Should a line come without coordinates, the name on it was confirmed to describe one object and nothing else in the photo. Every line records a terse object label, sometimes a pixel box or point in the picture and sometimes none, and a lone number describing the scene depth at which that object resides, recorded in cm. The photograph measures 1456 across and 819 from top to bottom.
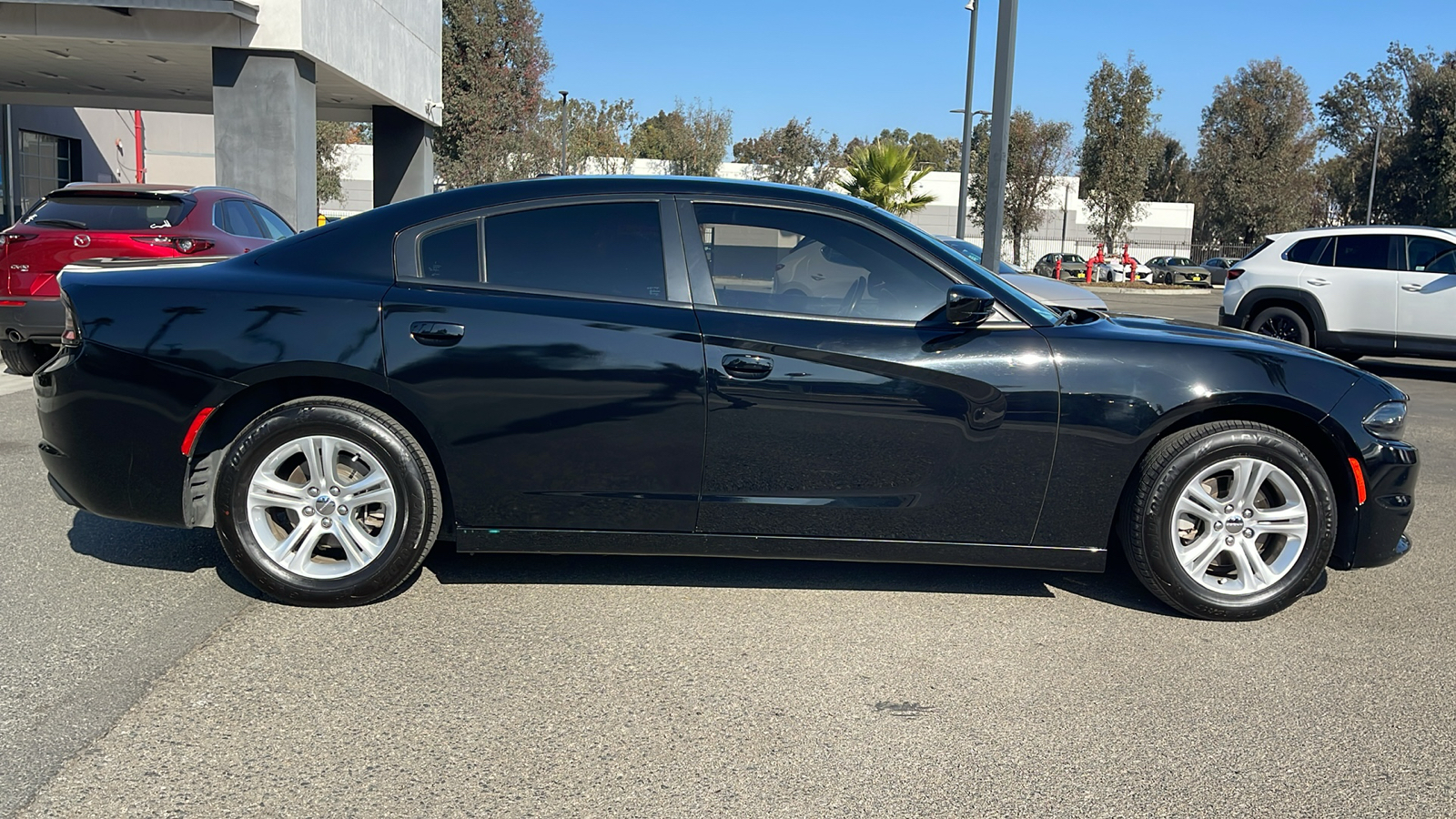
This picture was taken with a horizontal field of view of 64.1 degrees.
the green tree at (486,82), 3506
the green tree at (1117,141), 4369
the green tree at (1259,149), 5503
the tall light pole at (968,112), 1883
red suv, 893
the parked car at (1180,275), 4756
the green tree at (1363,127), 5847
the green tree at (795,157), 5100
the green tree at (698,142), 4981
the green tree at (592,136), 4622
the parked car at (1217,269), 5059
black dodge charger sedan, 425
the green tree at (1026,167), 5109
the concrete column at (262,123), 1788
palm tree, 2631
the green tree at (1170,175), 7906
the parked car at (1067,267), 4432
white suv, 1285
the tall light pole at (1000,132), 1196
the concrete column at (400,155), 2686
